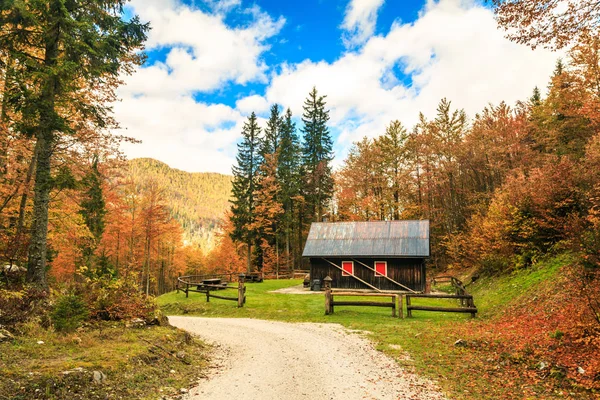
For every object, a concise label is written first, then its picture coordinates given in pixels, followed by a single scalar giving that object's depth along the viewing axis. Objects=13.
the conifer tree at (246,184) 36.69
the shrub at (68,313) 7.43
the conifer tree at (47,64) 9.47
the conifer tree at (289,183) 39.50
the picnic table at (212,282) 23.80
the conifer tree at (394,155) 36.97
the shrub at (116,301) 9.33
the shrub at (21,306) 7.15
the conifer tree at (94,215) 27.78
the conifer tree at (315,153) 40.72
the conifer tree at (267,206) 36.34
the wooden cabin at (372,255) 22.84
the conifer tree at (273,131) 42.83
